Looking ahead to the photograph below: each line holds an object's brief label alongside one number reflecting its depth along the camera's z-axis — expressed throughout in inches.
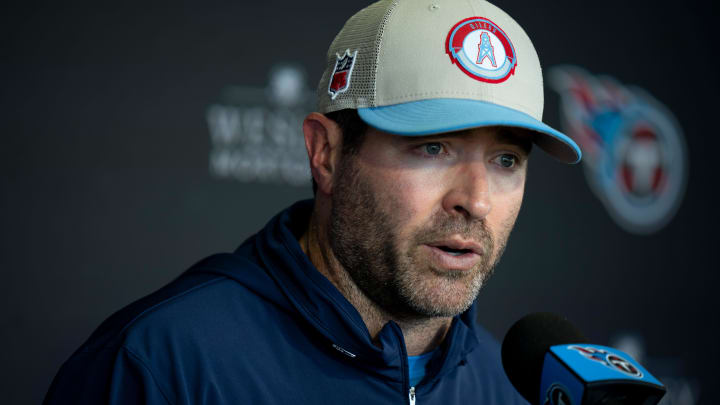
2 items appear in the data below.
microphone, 232.4
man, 238.2
